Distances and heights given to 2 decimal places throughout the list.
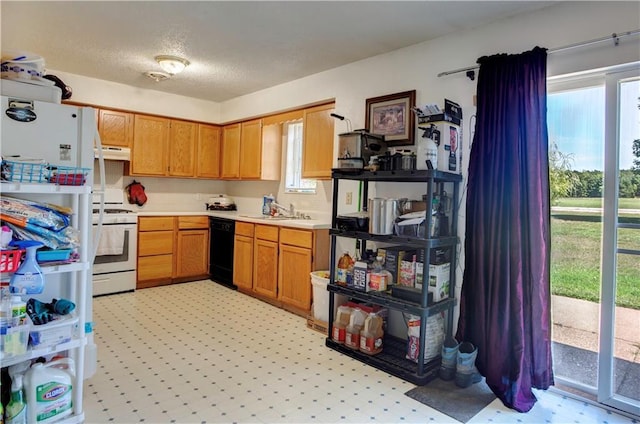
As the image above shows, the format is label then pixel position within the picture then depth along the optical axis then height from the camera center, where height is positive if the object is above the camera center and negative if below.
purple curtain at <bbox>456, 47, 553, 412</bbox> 2.35 -0.09
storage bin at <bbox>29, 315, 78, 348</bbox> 1.79 -0.60
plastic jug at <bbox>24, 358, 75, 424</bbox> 1.79 -0.88
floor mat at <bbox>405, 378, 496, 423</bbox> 2.25 -1.12
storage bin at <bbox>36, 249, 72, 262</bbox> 1.83 -0.24
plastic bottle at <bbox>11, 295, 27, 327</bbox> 1.70 -0.47
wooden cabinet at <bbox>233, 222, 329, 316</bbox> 3.75 -0.53
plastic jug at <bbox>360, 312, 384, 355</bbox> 2.88 -0.91
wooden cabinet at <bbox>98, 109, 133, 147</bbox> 4.55 +0.94
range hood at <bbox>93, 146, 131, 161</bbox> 4.49 +0.62
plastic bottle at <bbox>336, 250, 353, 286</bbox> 3.09 -0.46
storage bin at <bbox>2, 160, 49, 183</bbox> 1.78 +0.15
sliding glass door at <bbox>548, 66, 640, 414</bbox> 2.25 -0.09
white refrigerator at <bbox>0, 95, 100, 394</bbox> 1.93 +0.26
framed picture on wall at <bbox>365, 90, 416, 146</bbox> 3.18 +0.82
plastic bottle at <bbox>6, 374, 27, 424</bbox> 1.72 -0.90
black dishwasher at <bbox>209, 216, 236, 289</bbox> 4.80 -0.52
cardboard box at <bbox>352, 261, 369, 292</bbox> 2.93 -0.49
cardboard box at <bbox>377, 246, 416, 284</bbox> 2.95 -0.34
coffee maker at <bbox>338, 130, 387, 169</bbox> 3.03 +0.51
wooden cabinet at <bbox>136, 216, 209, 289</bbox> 4.64 -0.52
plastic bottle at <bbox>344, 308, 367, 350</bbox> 2.96 -0.89
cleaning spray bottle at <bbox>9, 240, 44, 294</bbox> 1.72 -0.32
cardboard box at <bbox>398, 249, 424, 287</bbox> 2.75 -0.40
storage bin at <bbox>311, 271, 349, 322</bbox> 3.40 -0.74
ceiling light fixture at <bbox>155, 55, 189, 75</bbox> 3.63 +1.37
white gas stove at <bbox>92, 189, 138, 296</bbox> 4.29 -0.54
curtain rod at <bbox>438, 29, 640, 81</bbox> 2.12 +1.02
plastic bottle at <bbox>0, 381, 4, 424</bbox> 1.71 -0.93
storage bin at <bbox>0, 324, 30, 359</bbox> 1.67 -0.59
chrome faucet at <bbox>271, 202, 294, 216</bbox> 4.75 +0.02
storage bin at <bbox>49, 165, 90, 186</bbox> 1.89 +0.14
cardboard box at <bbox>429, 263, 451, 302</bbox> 2.68 -0.45
